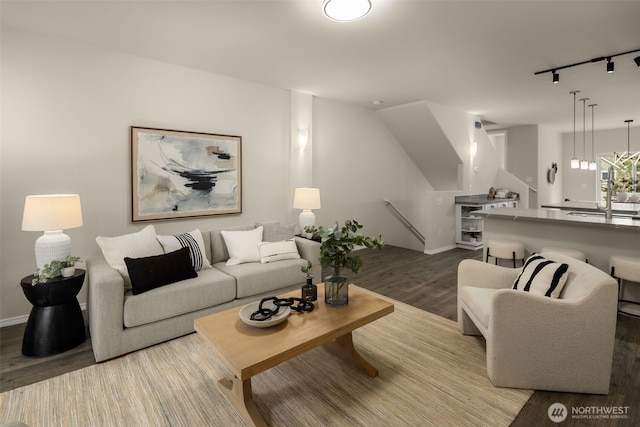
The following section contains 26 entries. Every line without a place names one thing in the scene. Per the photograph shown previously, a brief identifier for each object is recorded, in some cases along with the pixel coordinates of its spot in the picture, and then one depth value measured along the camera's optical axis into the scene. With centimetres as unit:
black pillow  258
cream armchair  191
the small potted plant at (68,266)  256
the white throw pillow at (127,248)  270
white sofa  237
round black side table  245
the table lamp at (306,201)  434
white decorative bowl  192
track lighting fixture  332
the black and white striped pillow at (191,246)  309
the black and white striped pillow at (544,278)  214
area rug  182
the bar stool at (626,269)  282
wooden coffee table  167
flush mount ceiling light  231
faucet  339
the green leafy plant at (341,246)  223
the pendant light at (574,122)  490
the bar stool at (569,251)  321
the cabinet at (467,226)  617
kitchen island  307
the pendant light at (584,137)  568
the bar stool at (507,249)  364
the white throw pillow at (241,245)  344
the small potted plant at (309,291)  235
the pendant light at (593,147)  864
